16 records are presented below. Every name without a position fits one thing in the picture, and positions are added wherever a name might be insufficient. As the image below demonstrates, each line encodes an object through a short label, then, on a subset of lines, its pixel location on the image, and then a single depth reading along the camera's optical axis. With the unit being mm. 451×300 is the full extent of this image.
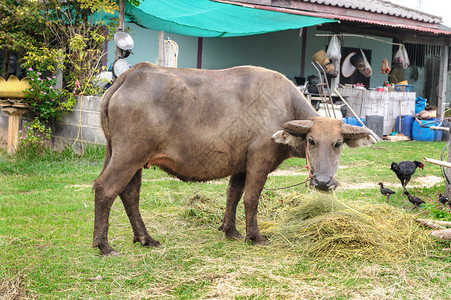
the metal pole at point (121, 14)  9266
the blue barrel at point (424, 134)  14391
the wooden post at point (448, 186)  6262
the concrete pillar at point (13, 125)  9529
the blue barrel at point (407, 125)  14758
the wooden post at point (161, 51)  10469
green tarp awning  10258
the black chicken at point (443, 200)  5902
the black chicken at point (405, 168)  6309
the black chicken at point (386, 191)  6126
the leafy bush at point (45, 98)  9289
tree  9320
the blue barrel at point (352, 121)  13266
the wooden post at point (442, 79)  16547
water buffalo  4582
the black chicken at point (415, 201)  6051
